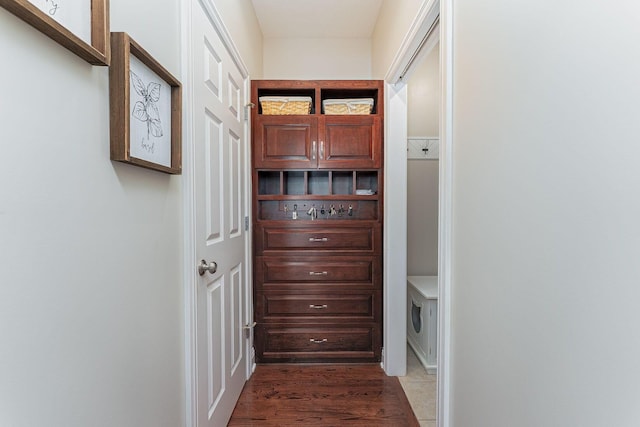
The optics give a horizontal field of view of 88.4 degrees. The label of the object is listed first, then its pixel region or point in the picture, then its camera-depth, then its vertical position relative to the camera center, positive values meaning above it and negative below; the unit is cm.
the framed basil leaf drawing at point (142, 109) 80 +27
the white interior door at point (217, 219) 138 -7
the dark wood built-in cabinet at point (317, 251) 242 -35
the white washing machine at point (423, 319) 230 -86
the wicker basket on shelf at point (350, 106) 245 +74
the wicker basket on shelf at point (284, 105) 243 +74
